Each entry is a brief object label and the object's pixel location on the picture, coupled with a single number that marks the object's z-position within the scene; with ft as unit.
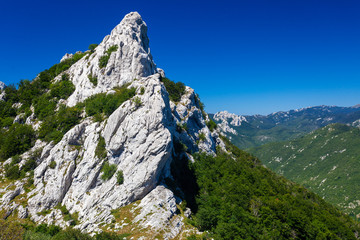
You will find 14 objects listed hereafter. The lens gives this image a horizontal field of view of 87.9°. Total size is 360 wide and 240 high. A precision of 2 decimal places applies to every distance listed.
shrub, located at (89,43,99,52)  373.20
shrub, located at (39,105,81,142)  199.00
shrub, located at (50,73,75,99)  264.31
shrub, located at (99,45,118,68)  265.54
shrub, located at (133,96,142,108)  183.38
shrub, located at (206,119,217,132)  374.63
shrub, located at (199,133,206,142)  303.27
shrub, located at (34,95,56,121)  235.40
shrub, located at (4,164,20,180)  176.45
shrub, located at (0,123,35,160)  199.76
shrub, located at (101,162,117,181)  163.23
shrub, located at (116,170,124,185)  156.66
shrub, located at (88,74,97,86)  257.14
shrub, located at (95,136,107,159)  172.04
